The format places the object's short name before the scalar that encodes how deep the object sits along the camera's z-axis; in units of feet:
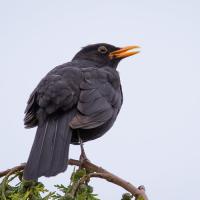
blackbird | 25.88
